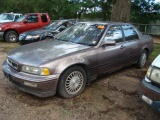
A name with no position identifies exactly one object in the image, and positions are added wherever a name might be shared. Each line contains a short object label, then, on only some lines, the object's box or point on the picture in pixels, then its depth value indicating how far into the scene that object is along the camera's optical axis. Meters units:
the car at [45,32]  9.10
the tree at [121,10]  9.37
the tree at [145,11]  16.30
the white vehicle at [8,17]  12.94
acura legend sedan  3.70
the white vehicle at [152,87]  2.95
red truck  11.24
